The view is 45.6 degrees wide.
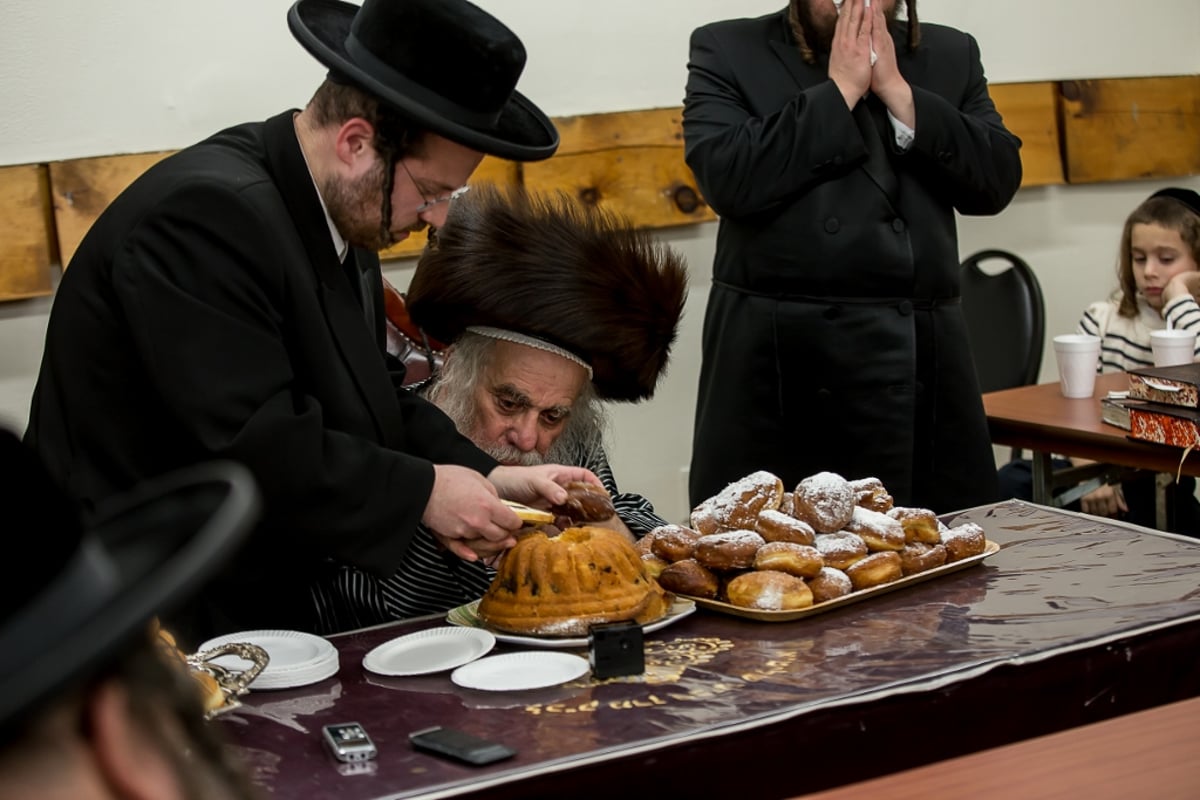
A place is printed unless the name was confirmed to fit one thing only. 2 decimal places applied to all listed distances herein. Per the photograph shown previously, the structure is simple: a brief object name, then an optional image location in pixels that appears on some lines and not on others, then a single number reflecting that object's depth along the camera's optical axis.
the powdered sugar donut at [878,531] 2.33
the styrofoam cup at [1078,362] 4.05
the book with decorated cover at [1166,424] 3.31
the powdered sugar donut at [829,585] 2.20
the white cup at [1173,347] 4.04
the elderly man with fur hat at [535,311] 2.86
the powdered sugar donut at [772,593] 2.17
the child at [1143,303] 4.36
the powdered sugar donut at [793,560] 2.23
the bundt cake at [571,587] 2.13
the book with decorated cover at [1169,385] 3.39
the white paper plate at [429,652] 2.05
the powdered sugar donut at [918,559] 2.33
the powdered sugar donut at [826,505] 2.36
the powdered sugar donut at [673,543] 2.39
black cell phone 1.66
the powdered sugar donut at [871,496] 2.48
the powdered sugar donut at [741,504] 2.40
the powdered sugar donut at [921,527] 2.39
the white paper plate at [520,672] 1.94
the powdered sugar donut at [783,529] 2.30
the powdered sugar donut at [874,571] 2.25
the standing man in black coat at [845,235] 3.48
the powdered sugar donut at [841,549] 2.28
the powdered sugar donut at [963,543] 2.39
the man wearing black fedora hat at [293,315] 2.16
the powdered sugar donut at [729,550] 2.28
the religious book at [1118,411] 3.54
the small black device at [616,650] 1.95
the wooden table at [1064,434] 3.43
